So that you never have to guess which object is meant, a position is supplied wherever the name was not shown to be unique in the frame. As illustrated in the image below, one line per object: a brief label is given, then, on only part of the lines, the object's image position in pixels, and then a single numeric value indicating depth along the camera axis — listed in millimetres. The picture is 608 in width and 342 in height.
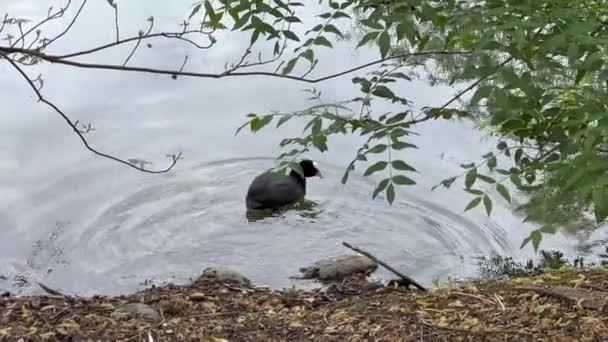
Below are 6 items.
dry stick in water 5406
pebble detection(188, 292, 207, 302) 4957
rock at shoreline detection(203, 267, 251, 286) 5574
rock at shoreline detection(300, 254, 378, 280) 5820
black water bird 6969
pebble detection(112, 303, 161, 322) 4461
